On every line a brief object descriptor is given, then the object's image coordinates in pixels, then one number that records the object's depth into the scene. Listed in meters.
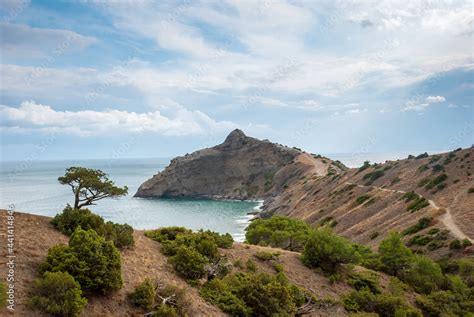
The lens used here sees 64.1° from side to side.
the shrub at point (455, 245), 49.72
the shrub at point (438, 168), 89.38
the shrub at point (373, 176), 107.79
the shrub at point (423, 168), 97.09
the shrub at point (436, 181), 81.62
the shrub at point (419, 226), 61.31
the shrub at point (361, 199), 90.38
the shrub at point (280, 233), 47.41
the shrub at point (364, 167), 124.44
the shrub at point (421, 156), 117.72
